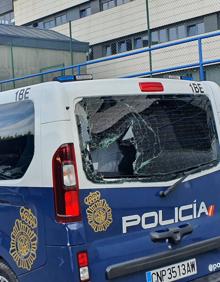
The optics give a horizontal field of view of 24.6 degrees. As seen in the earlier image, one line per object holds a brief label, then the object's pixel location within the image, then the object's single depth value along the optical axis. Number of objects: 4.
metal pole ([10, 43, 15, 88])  20.40
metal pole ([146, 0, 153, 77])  14.84
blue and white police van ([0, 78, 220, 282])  3.39
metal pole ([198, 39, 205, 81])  10.09
